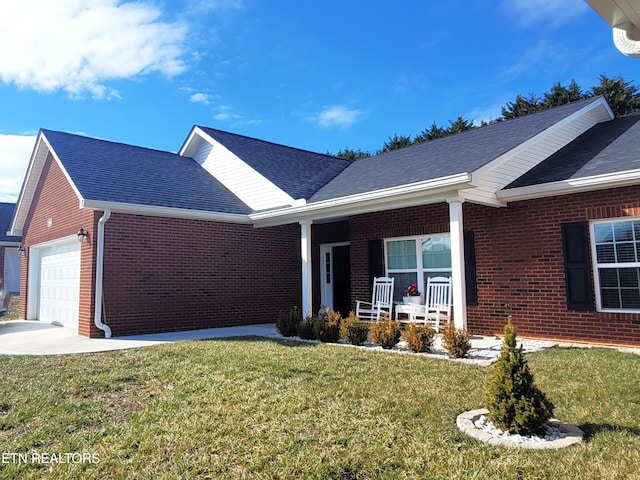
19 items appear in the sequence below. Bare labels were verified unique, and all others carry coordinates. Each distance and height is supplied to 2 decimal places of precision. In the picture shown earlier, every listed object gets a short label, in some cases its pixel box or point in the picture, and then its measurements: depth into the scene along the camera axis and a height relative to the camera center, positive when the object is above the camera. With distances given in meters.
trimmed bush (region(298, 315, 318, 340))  8.63 -0.89
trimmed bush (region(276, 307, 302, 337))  9.11 -0.80
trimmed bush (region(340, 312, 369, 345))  7.84 -0.85
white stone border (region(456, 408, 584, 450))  3.30 -1.20
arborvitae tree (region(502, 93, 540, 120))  24.62 +9.67
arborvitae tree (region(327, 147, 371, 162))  32.71 +9.49
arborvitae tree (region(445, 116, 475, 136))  27.08 +9.44
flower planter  9.69 -0.38
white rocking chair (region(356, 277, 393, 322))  10.00 -0.38
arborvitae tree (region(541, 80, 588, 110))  23.58 +9.76
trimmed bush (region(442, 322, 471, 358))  6.58 -0.90
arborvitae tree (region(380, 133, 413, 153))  29.89 +9.46
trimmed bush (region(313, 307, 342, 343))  8.33 -0.85
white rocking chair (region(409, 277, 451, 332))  8.91 -0.44
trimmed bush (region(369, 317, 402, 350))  7.42 -0.86
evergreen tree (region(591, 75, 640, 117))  22.36 +9.23
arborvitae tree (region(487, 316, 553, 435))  3.42 -0.91
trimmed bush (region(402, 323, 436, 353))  7.02 -0.88
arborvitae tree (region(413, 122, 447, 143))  28.11 +9.39
